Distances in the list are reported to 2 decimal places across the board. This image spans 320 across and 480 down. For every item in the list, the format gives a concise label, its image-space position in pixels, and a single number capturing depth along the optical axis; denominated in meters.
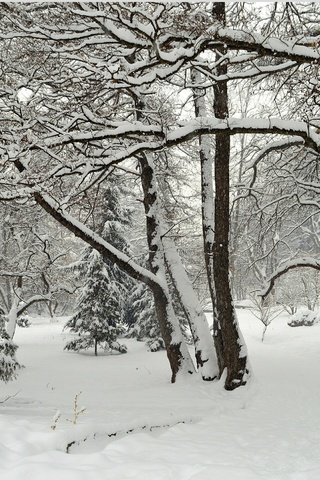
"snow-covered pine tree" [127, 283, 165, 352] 18.05
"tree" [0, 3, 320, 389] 4.36
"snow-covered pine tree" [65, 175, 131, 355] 17.33
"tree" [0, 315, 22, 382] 9.09
